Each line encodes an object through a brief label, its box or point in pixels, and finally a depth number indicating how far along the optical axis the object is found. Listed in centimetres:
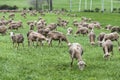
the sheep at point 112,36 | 3007
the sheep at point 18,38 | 2638
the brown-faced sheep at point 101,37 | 3145
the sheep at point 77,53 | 1912
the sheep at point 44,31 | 3150
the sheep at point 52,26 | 3948
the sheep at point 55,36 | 2864
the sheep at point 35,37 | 2738
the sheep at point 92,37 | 3116
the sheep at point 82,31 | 3850
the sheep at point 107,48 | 2236
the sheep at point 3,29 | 3686
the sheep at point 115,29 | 4414
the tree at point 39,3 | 11516
